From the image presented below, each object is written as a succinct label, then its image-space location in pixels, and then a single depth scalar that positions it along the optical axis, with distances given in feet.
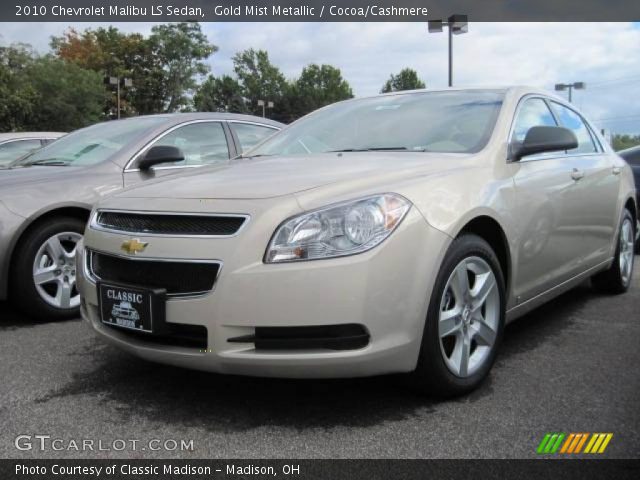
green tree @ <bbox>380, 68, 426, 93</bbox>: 321.85
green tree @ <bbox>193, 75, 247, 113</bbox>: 274.77
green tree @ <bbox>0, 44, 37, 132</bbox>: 139.95
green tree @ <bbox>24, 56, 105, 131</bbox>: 154.30
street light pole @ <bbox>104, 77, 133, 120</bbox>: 119.94
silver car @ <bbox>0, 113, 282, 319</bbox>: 13.35
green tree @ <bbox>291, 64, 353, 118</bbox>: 296.92
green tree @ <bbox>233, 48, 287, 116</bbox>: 279.49
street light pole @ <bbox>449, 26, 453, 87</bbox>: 52.16
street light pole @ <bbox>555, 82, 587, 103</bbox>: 131.13
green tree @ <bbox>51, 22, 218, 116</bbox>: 194.49
